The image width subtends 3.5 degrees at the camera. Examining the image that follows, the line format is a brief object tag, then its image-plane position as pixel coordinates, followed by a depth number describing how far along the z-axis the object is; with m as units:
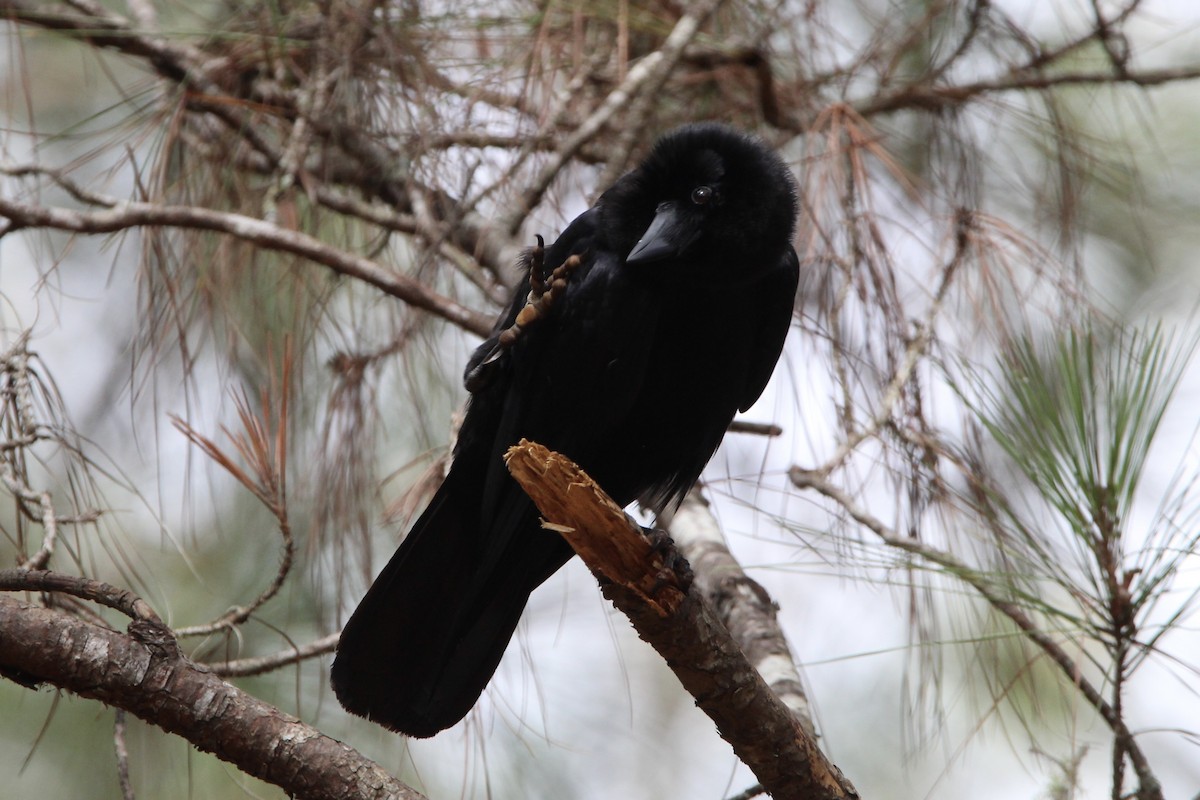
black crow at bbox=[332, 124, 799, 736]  9.58
